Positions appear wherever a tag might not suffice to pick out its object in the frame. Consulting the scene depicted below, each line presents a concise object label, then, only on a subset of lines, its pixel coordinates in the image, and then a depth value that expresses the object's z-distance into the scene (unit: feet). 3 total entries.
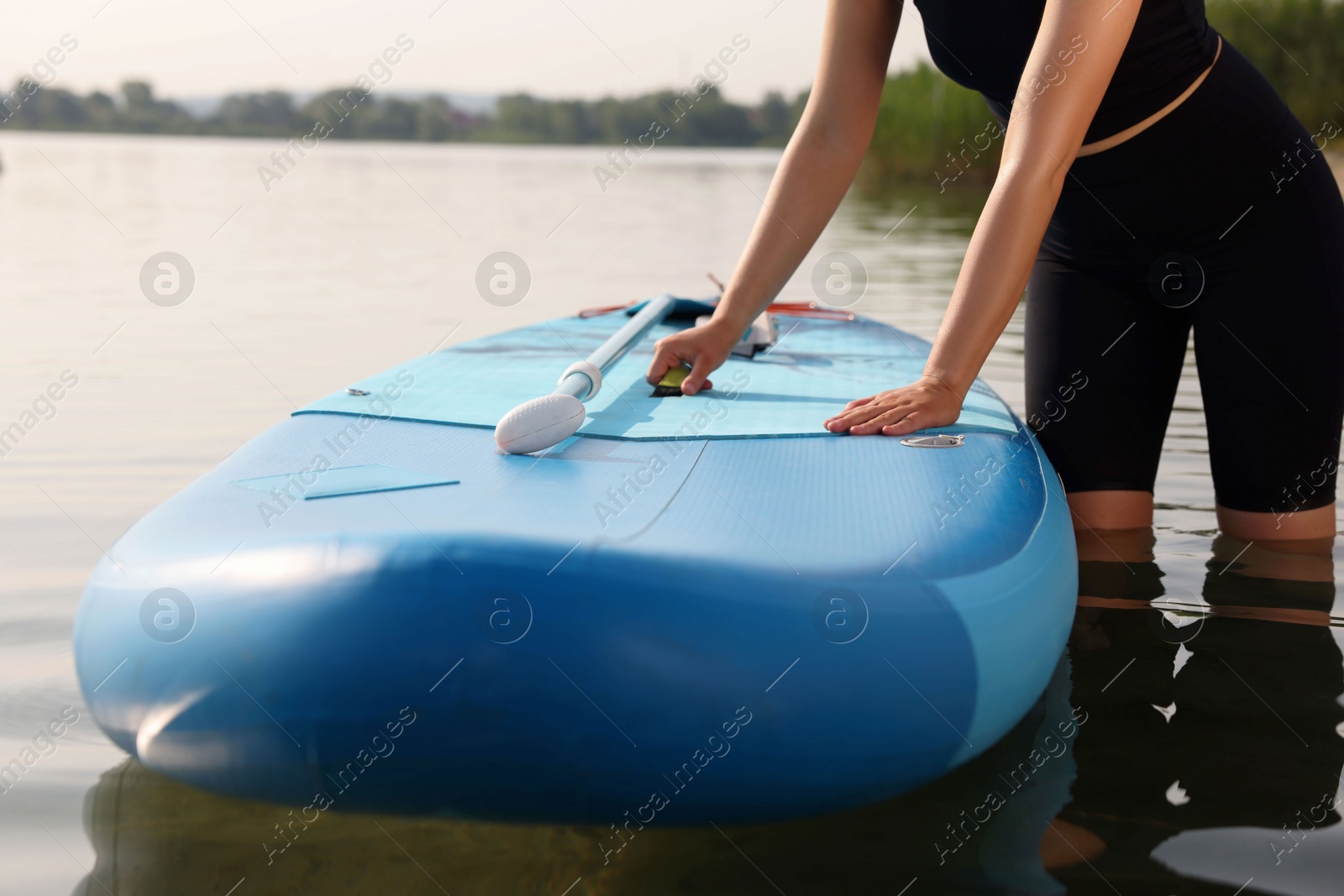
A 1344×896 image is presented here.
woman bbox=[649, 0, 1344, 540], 4.94
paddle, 4.83
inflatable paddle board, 3.51
